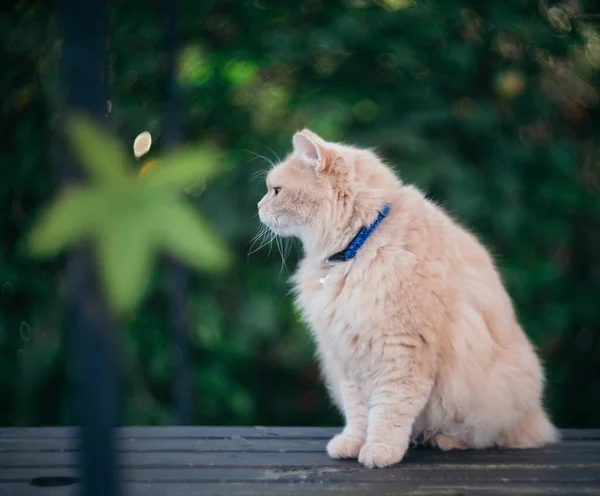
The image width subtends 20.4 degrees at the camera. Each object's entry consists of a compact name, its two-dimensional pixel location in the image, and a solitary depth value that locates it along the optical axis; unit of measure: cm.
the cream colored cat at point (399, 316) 173
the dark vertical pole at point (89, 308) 99
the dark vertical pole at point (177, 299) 204
